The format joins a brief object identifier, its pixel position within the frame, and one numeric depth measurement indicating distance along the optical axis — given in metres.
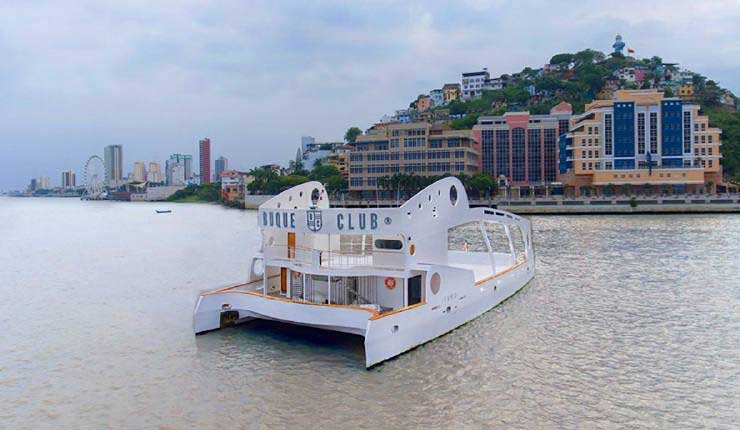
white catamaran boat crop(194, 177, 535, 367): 14.46
